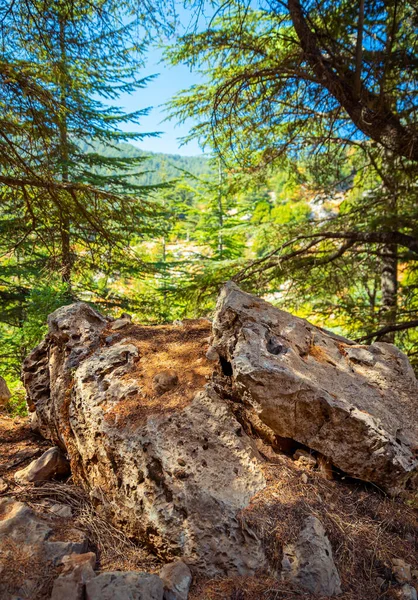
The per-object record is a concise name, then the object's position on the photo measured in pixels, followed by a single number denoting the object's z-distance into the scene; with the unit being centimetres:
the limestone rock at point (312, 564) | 179
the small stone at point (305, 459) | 240
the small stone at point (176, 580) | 169
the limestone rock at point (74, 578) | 162
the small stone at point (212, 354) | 289
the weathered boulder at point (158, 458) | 192
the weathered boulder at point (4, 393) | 414
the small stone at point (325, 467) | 239
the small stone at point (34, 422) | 329
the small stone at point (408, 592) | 180
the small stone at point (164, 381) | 262
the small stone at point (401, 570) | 191
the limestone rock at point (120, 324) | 347
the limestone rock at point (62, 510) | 224
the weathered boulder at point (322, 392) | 235
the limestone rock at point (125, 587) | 159
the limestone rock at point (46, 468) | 256
